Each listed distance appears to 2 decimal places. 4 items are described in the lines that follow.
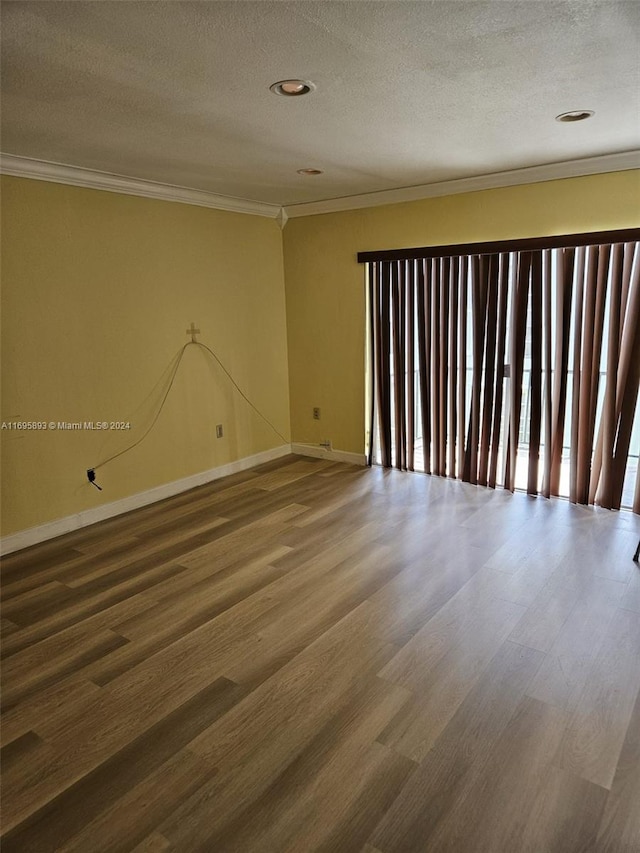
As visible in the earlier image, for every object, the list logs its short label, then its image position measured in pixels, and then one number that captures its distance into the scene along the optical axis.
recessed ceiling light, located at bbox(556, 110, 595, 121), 2.62
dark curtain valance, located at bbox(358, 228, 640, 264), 3.57
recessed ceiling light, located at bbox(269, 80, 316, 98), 2.15
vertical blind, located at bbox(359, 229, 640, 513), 3.70
